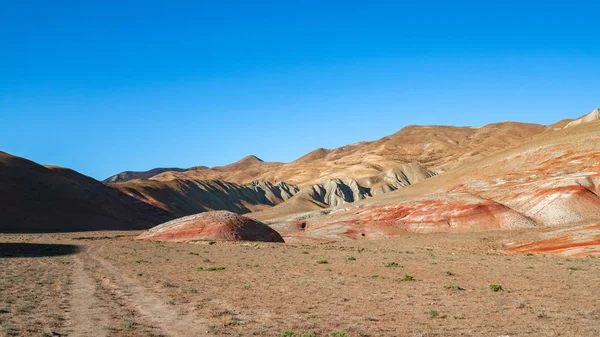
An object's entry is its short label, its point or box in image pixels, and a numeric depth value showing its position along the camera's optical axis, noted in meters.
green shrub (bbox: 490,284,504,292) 18.97
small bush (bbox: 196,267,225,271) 25.56
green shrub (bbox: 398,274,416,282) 21.97
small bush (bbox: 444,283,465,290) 19.25
